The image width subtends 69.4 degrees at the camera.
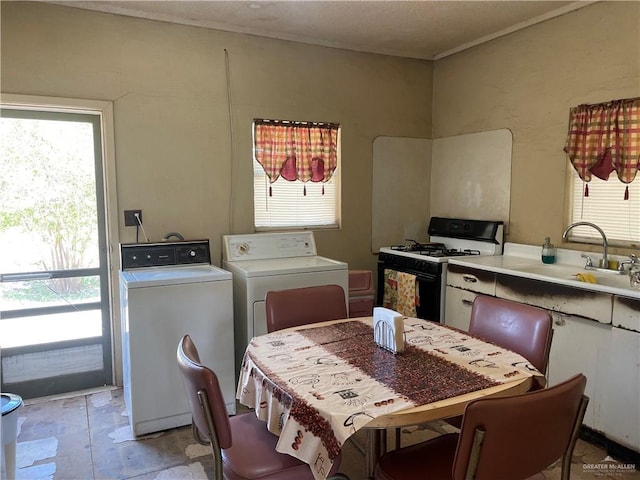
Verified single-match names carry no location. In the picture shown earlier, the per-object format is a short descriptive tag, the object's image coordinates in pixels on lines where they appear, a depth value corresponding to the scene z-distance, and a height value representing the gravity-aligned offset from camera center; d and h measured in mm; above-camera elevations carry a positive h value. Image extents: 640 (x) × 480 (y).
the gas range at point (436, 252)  3480 -433
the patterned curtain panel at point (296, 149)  3645 +405
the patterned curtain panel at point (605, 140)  2795 +374
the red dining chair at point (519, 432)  1179 -616
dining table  1377 -619
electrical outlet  3225 -129
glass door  3016 -365
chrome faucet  2840 -272
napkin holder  1850 -534
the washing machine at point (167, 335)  2627 -796
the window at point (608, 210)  2857 -71
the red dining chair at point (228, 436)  1426 -920
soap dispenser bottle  3205 -369
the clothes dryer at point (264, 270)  2979 -473
